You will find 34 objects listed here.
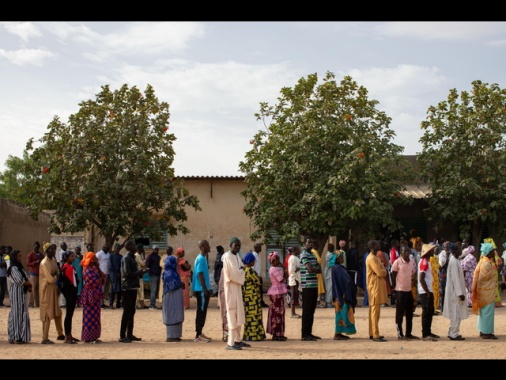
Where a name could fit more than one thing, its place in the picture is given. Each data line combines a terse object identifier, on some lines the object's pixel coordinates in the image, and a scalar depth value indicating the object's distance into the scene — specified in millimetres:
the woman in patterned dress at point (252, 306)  13062
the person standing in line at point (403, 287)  12976
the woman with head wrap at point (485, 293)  13383
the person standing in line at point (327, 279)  19872
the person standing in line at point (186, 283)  19500
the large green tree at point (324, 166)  22125
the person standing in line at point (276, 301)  13430
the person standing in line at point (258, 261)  13406
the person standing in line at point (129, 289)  13031
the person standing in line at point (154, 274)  20000
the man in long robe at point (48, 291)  13055
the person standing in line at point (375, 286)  13055
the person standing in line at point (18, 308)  13055
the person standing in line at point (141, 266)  18719
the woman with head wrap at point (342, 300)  13430
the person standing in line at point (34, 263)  18781
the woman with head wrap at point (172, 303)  13266
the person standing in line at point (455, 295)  13250
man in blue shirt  12773
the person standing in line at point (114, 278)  19672
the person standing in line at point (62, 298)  19891
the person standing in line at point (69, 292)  13023
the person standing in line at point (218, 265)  18830
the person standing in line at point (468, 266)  18094
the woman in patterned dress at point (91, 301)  13023
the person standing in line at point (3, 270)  20703
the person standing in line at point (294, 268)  16219
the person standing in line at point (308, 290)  13180
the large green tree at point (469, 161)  23766
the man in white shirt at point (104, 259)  19922
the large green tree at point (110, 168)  21516
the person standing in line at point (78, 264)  18953
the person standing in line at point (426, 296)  12906
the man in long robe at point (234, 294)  11961
